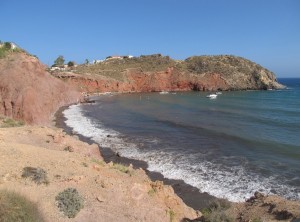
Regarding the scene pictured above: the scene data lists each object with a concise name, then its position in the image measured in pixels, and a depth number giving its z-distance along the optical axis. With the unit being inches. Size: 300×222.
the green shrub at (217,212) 259.3
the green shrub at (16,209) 210.8
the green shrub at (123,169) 339.4
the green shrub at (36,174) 275.3
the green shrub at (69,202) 252.6
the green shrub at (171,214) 292.4
